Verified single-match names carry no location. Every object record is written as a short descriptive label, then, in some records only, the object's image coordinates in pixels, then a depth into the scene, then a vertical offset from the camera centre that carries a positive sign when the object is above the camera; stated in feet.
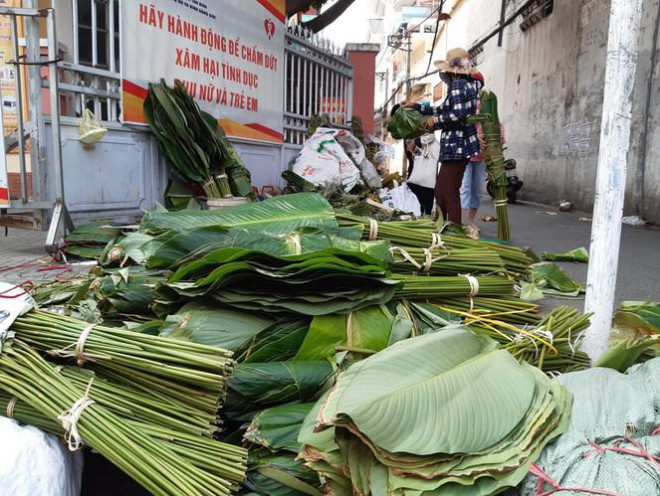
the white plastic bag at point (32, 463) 4.50 -2.52
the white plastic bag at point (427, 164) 20.81 +0.38
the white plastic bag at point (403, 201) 21.18 -1.06
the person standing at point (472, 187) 19.63 -0.42
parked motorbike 43.29 -0.47
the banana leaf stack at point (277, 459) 5.28 -2.79
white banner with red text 16.52 +3.97
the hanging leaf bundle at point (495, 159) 17.12 +0.53
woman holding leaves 15.78 +1.39
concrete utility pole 6.69 +0.12
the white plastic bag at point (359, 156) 24.16 +0.72
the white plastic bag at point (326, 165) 22.57 +0.25
